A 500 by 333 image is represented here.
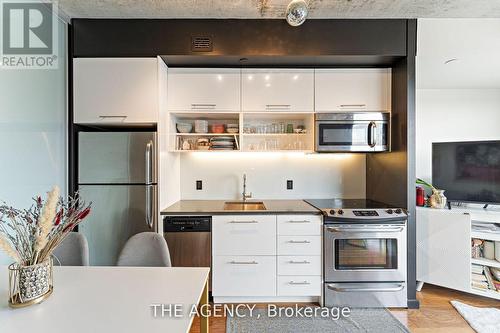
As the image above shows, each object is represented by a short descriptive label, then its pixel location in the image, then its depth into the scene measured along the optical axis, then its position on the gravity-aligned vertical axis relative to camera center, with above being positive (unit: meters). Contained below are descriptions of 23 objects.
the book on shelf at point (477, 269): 2.52 -1.06
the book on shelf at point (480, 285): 2.47 -1.20
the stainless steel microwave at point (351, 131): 2.54 +0.35
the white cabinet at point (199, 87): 2.53 +0.80
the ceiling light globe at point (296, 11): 1.52 +0.97
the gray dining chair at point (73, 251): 1.65 -0.58
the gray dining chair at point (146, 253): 1.61 -0.57
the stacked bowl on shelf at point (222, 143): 2.69 +0.25
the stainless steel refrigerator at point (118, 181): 2.26 -0.14
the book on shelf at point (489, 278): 2.45 -1.13
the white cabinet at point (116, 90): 2.30 +0.70
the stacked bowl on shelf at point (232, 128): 2.79 +0.42
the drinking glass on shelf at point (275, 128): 2.86 +0.43
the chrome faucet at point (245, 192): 2.97 -0.33
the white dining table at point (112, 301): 0.90 -0.59
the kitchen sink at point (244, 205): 2.66 -0.45
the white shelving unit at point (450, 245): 2.44 -0.83
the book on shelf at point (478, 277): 2.50 -1.14
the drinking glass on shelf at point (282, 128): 2.85 +0.43
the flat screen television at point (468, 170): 2.59 -0.05
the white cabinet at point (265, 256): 2.34 -0.86
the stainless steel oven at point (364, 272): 2.31 -1.00
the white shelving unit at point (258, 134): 2.64 +0.35
